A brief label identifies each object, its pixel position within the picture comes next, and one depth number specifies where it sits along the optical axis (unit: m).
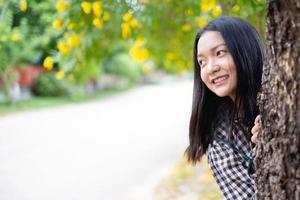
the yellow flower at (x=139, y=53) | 4.79
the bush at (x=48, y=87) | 18.78
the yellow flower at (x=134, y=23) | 3.57
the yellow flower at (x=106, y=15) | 2.98
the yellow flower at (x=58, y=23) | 3.33
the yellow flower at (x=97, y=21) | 3.05
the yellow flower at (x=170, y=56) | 5.39
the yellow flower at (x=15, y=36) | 3.71
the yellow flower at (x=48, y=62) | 3.70
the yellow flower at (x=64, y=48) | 3.61
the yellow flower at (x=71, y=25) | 3.12
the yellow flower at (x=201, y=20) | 4.08
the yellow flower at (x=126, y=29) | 3.55
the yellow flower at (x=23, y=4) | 2.93
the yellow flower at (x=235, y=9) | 3.27
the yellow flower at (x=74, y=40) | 3.52
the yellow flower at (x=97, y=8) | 2.85
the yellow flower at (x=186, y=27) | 4.35
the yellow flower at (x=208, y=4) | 3.22
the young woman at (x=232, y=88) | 1.52
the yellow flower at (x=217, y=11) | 3.30
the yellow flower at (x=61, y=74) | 3.71
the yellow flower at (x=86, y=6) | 2.80
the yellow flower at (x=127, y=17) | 3.21
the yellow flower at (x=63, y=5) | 3.08
